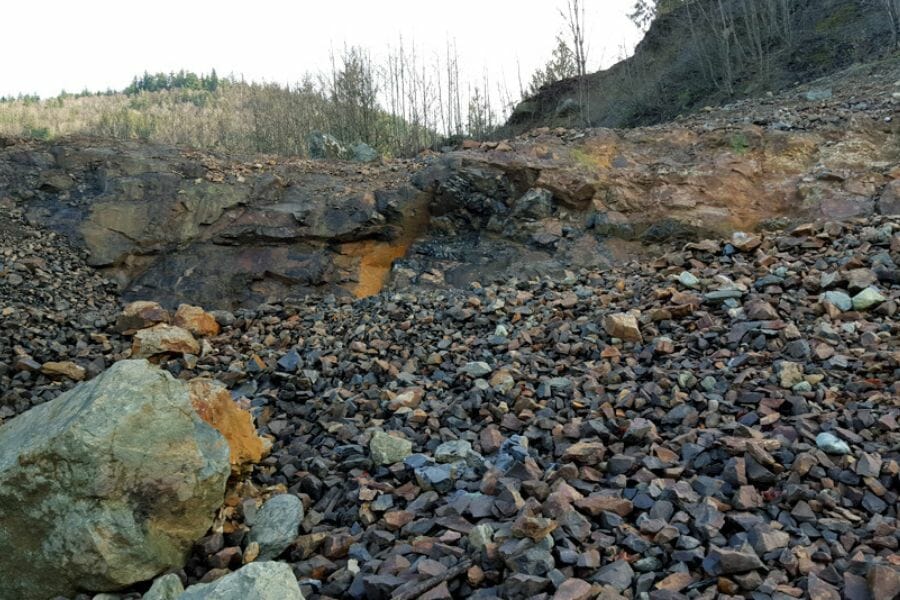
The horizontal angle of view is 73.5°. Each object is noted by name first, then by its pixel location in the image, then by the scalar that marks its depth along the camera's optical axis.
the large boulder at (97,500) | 2.13
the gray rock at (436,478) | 2.59
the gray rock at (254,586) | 1.79
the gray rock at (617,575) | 1.85
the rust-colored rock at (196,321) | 4.88
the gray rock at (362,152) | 12.85
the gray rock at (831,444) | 2.36
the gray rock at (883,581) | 1.67
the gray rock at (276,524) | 2.40
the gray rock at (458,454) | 2.74
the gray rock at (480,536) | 2.10
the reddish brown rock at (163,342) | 4.44
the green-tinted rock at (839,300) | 3.57
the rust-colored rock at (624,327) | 3.72
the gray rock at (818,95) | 8.13
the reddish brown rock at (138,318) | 4.93
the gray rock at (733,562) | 1.82
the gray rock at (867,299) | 3.52
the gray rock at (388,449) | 2.84
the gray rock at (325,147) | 13.21
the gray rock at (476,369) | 3.64
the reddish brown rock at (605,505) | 2.19
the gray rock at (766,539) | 1.91
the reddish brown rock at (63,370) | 4.25
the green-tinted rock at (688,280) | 4.24
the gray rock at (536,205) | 6.27
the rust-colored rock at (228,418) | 2.78
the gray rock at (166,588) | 2.07
